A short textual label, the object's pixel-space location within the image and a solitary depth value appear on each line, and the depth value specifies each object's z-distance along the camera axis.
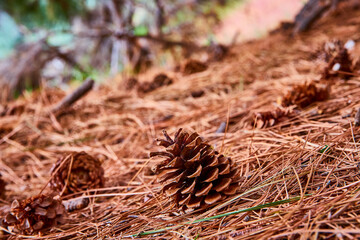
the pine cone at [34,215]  0.78
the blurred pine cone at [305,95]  0.90
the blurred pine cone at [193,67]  1.38
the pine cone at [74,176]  0.85
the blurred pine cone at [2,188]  0.90
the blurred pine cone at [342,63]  0.95
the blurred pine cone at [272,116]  0.86
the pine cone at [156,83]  1.28
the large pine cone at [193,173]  0.74
